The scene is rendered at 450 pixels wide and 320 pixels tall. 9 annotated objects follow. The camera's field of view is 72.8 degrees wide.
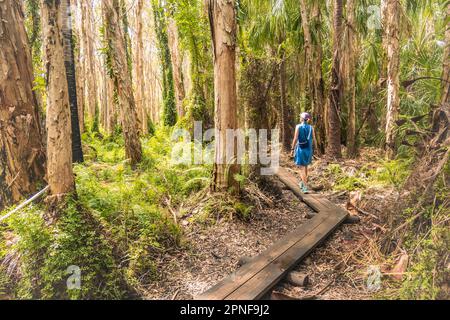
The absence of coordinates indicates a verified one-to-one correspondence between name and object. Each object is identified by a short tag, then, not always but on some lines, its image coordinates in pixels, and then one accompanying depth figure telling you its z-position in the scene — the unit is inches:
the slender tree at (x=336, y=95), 359.3
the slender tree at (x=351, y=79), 355.6
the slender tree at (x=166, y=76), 652.7
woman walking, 283.7
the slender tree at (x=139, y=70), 583.8
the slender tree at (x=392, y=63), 294.5
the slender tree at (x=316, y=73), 386.9
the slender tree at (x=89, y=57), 642.2
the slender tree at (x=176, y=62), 543.2
